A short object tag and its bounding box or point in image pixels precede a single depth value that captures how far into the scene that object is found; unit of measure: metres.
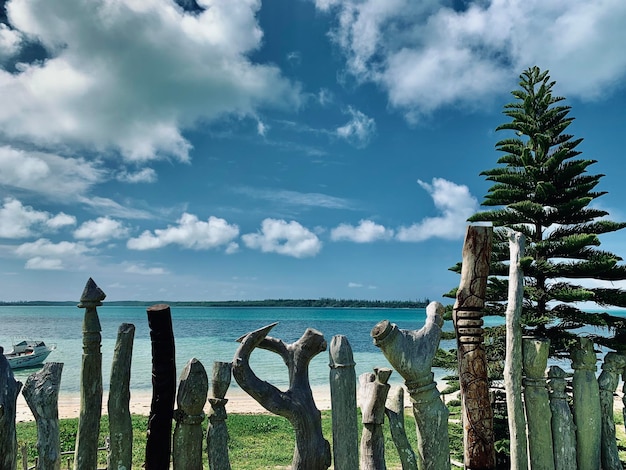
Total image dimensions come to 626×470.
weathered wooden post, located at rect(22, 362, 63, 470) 4.03
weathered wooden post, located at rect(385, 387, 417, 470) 4.10
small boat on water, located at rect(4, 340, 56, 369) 25.95
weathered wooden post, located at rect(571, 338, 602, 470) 4.62
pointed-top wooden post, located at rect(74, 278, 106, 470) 4.20
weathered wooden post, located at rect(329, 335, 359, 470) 3.91
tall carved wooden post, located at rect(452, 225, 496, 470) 4.29
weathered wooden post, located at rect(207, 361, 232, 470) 3.88
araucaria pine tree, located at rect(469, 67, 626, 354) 6.62
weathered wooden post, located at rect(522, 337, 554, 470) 4.41
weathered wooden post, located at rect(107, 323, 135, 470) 4.06
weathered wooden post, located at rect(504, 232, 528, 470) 4.36
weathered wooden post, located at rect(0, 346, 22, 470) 3.89
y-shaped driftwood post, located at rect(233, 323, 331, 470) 3.90
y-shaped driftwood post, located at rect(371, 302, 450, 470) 3.96
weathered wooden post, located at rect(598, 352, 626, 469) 4.70
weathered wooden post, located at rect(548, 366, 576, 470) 4.50
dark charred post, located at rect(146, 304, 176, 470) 3.97
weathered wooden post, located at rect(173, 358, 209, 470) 3.87
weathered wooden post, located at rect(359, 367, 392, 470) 3.91
